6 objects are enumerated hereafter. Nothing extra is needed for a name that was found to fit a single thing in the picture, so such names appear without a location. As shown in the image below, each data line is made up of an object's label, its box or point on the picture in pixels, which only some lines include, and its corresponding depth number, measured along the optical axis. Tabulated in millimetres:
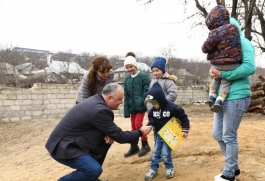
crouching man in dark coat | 2635
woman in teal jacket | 2512
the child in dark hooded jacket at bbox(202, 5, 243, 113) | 2490
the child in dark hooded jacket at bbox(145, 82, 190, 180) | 3014
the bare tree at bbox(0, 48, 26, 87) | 14423
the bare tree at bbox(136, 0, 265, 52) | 10195
